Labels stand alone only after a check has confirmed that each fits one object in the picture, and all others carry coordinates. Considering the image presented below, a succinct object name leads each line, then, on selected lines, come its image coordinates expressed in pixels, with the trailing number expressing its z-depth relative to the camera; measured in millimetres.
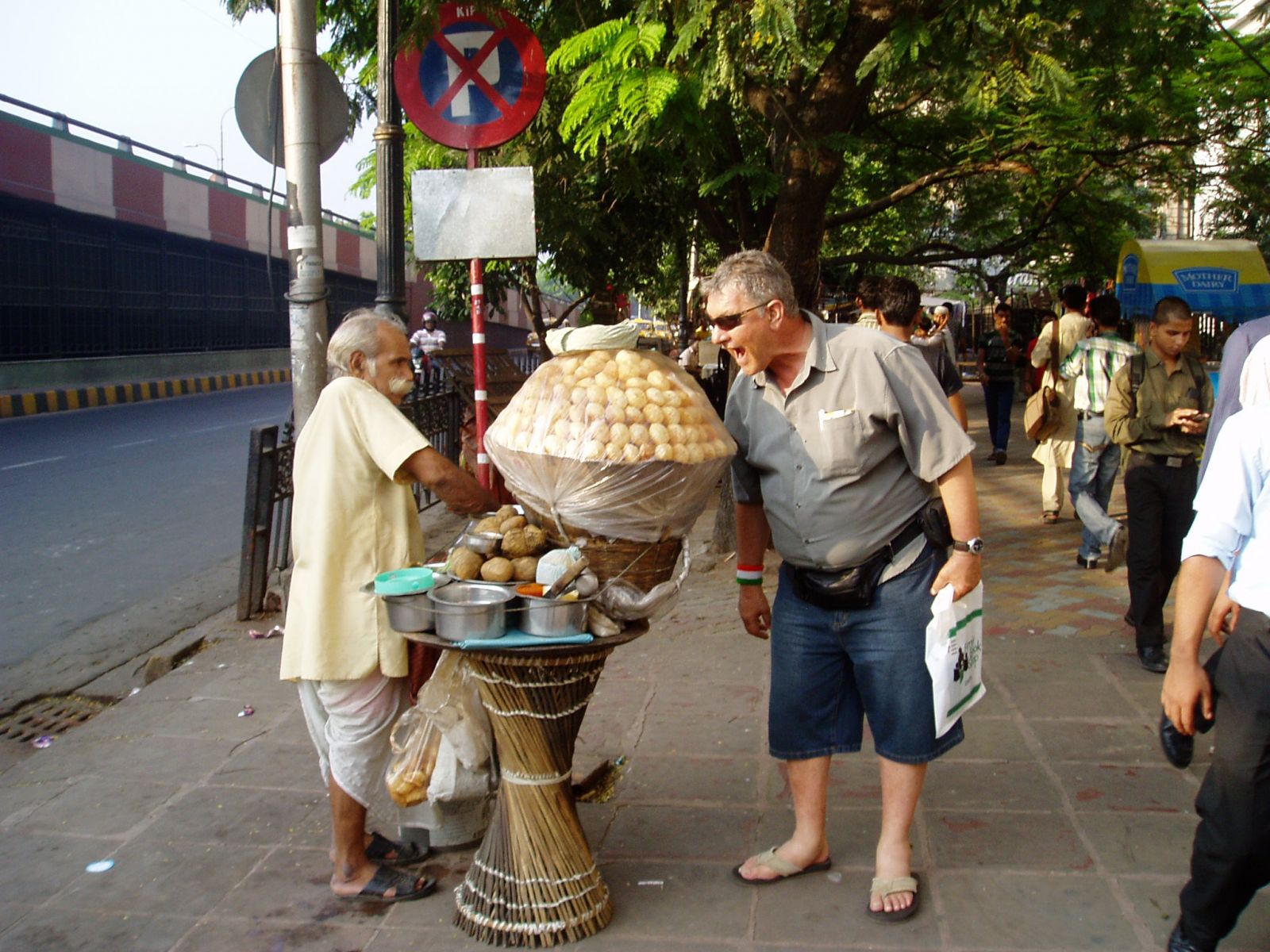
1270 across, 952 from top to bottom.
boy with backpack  5176
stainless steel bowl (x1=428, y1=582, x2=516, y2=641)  2824
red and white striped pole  4820
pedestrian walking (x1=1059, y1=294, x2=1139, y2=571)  7164
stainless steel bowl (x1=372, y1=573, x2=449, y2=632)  2924
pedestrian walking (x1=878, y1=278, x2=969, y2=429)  5430
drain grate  5137
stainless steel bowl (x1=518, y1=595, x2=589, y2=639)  2828
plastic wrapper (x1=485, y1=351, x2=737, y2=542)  2891
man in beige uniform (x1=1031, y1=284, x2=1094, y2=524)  8609
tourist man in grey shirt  3016
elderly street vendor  3203
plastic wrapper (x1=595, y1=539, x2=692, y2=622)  2949
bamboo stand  3014
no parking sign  5195
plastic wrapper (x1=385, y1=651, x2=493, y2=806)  3254
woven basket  2988
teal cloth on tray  2824
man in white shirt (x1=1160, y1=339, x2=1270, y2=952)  2535
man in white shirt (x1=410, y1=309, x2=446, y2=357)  19412
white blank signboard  4918
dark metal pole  6348
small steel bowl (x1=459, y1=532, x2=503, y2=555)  3061
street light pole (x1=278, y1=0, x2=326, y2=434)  5816
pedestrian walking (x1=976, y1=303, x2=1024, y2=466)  12617
